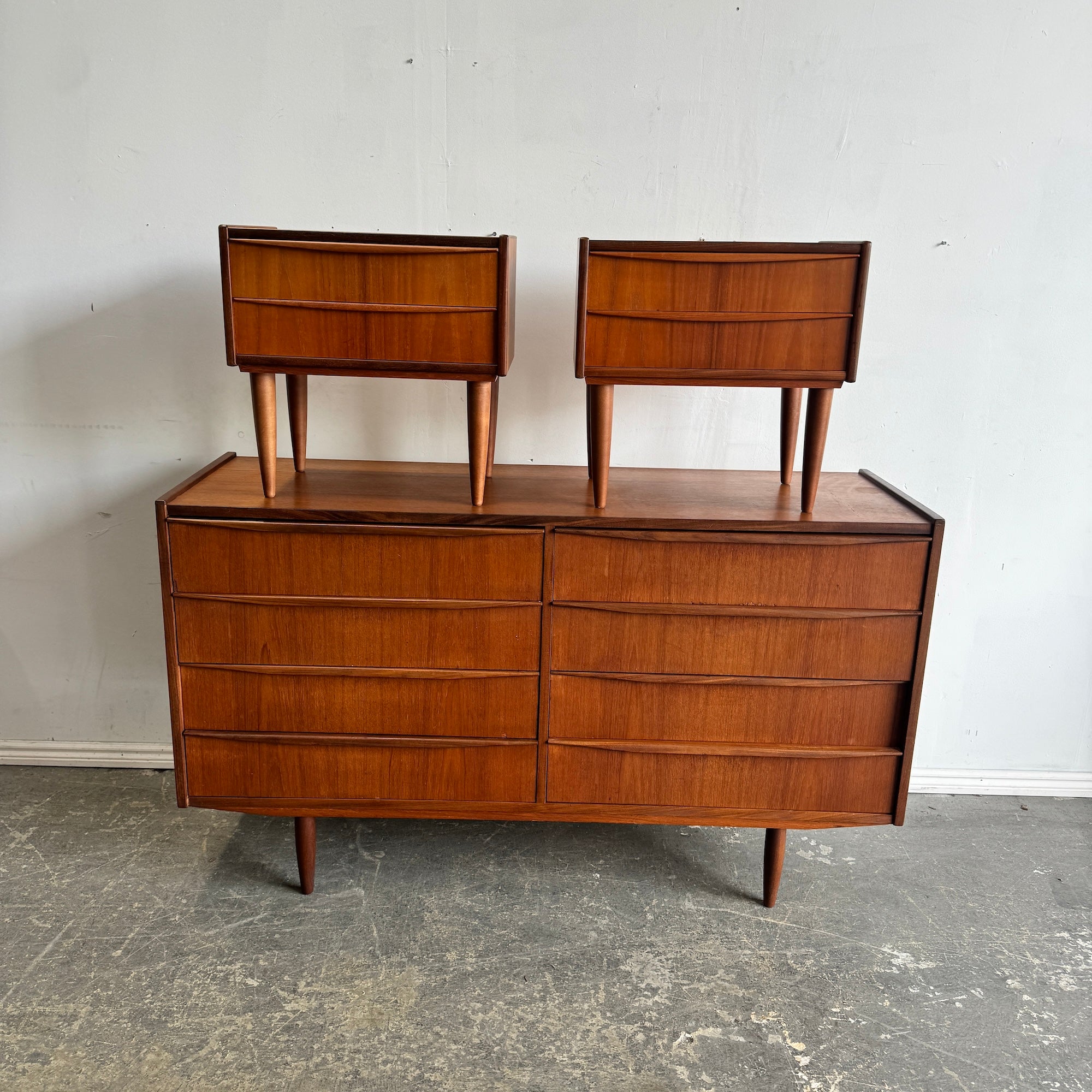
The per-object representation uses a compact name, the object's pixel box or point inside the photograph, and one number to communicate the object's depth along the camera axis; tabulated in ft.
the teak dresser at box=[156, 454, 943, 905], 5.60
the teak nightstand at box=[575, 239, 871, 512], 5.36
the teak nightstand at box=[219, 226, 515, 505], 5.36
